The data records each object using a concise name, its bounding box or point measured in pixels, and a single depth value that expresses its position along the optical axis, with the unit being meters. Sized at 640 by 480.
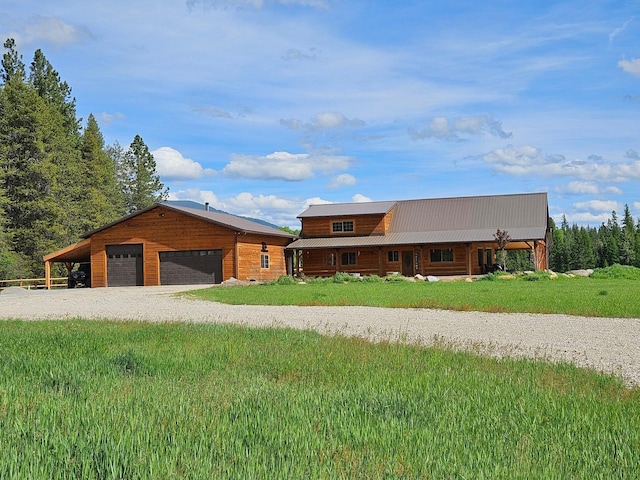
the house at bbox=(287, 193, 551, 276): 44.59
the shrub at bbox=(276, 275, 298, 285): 37.39
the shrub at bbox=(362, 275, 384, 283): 37.50
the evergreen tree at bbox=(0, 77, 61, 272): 55.09
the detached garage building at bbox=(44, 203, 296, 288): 40.06
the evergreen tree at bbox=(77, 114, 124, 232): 65.69
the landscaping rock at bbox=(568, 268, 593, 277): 41.22
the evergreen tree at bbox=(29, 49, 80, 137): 66.44
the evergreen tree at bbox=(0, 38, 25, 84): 62.44
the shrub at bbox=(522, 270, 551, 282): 35.88
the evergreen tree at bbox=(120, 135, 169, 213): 78.06
